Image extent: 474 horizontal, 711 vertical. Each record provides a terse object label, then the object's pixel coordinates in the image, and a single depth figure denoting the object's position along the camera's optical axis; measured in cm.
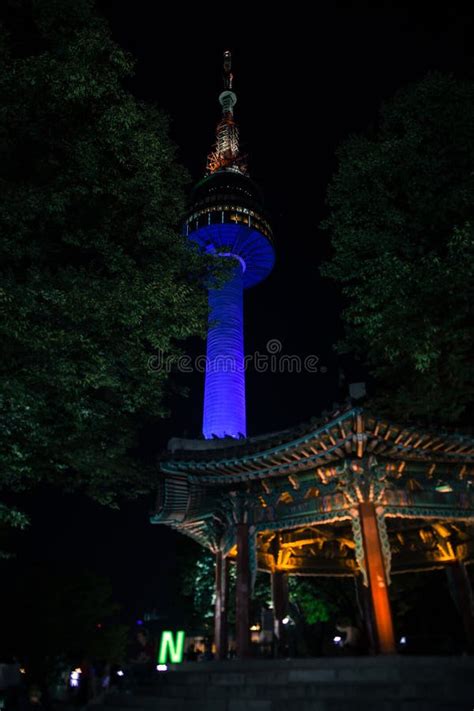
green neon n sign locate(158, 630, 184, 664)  1030
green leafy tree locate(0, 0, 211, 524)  1045
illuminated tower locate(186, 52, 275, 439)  4044
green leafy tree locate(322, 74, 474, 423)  1160
